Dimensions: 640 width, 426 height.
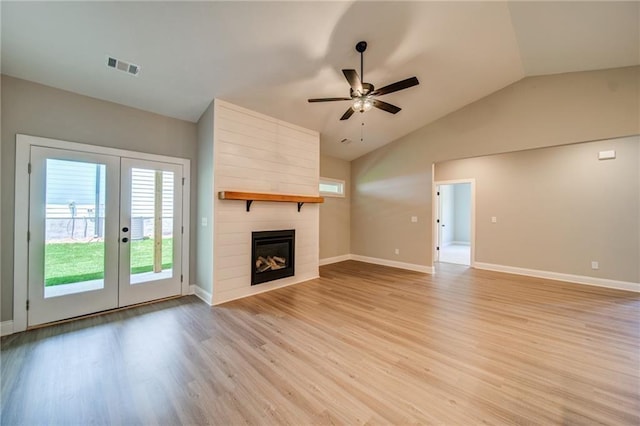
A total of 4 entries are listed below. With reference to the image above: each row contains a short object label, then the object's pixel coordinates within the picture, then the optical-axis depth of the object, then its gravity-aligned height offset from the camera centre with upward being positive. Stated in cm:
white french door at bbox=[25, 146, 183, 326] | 278 -27
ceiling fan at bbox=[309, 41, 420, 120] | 258 +145
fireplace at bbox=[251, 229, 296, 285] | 390 -73
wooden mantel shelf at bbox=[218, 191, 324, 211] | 343 +27
